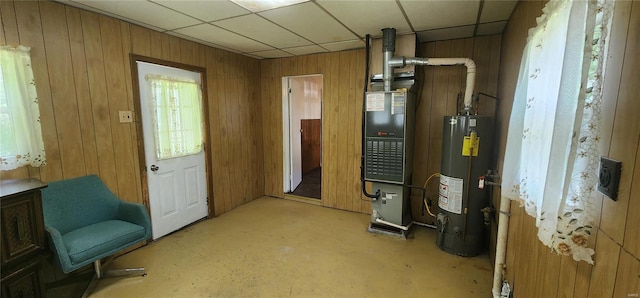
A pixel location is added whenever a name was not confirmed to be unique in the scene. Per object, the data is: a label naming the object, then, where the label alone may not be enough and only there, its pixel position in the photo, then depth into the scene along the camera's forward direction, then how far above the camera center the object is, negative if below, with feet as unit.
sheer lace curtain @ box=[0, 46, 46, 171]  6.08 +0.15
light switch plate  8.45 +0.07
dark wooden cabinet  5.21 -2.41
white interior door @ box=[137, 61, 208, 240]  9.14 -2.35
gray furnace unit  9.05 -1.03
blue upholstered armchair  6.19 -2.74
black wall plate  2.40 -0.54
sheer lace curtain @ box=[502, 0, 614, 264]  2.65 -0.10
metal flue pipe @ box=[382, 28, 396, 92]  8.90 +2.21
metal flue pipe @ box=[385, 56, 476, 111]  8.56 +1.82
